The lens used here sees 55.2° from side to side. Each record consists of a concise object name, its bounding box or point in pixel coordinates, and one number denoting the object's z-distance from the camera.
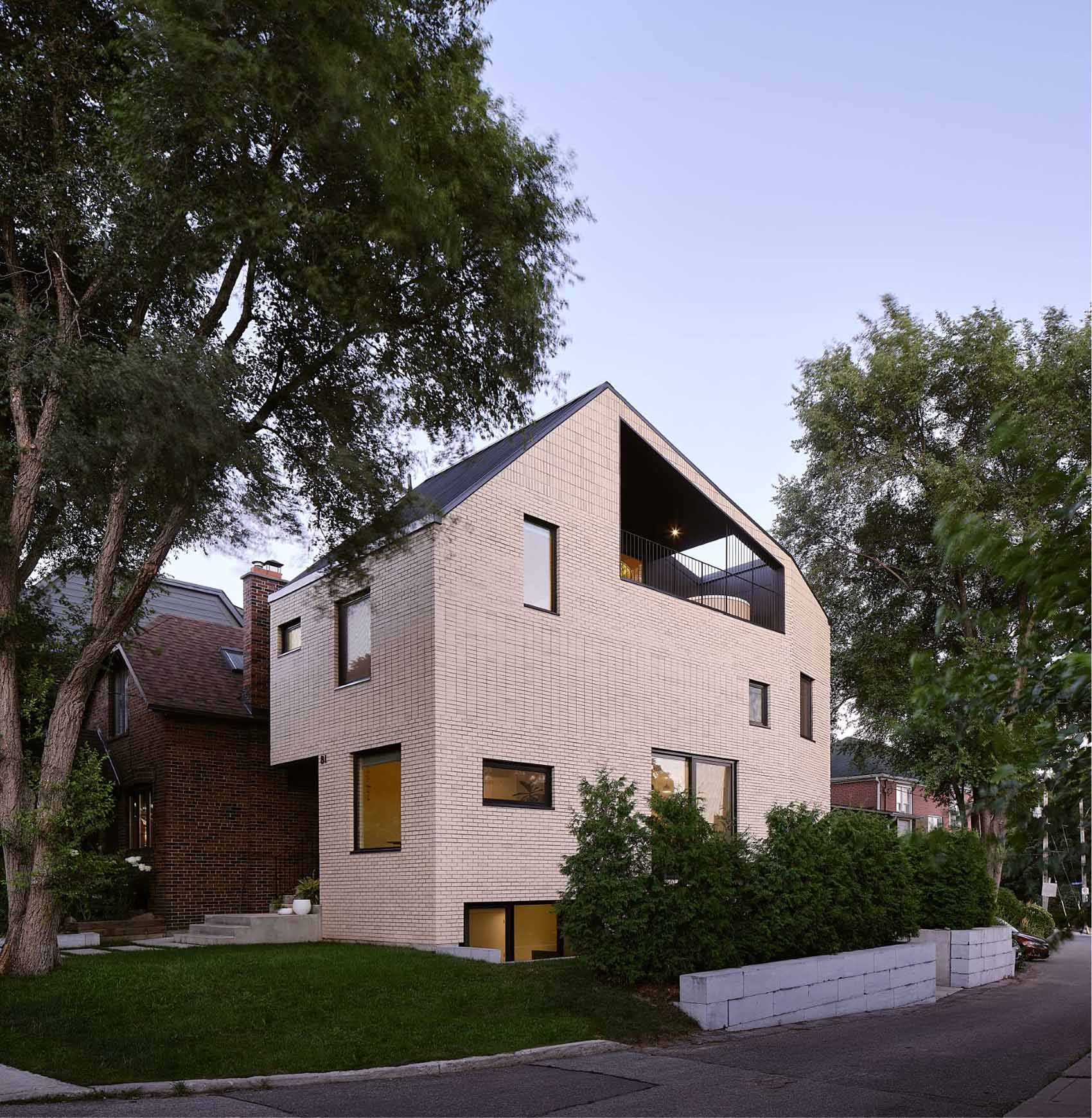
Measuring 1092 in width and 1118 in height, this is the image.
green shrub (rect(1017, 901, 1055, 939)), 28.56
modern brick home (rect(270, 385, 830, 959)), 16.09
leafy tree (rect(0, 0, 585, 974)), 11.35
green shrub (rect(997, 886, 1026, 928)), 27.61
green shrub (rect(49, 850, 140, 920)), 12.41
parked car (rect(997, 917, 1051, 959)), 23.45
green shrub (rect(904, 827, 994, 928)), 19.23
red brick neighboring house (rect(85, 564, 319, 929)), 20.12
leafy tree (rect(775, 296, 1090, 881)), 26.55
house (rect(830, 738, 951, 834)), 50.84
